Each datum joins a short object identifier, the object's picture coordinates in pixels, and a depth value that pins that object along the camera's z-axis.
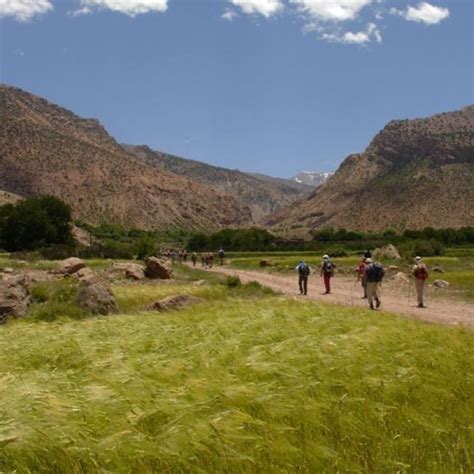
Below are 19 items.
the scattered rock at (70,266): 32.81
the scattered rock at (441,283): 29.47
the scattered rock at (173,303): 19.28
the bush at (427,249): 60.12
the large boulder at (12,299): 18.47
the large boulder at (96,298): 18.77
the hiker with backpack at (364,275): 22.75
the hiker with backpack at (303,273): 26.89
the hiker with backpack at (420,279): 21.83
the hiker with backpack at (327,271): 27.25
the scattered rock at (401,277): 33.00
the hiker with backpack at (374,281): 20.55
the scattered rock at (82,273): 28.89
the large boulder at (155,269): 36.16
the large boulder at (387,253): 49.31
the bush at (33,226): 71.44
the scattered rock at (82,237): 83.19
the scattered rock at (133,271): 35.84
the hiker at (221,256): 58.68
